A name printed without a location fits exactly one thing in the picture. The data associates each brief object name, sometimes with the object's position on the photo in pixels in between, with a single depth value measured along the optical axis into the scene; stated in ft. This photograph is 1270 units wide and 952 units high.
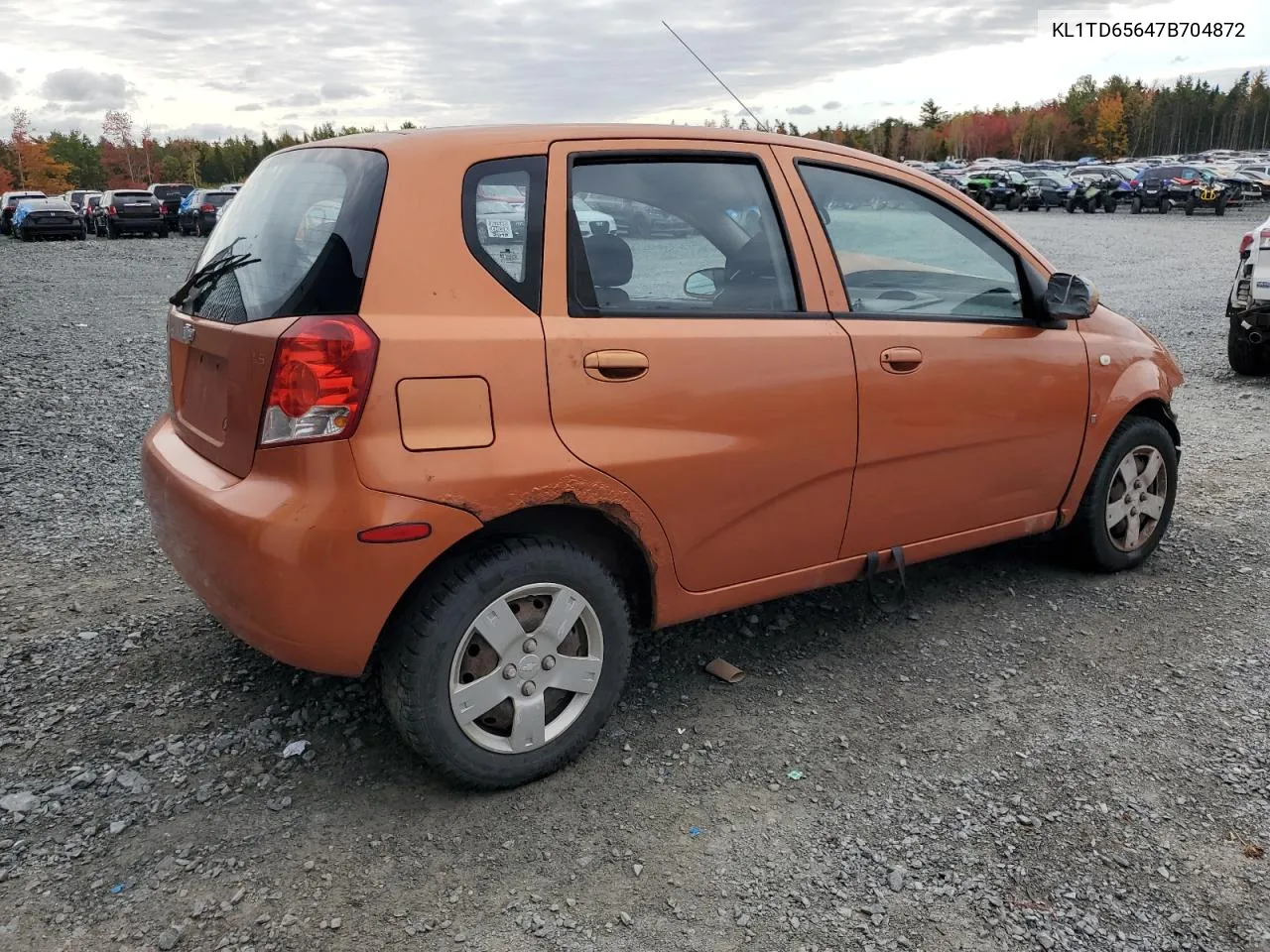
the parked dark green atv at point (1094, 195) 126.11
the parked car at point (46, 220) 97.40
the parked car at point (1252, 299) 26.11
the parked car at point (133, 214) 105.50
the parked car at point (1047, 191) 132.36
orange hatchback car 8.38
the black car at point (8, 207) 109.29
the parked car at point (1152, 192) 118.93
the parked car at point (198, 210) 108.17
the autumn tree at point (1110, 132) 437.99
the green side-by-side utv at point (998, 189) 138.00
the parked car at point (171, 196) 122.42
